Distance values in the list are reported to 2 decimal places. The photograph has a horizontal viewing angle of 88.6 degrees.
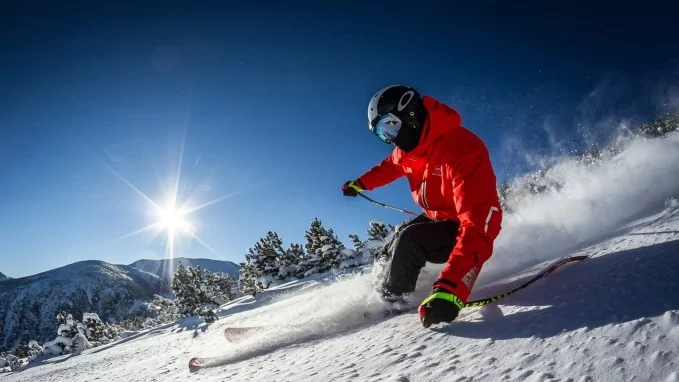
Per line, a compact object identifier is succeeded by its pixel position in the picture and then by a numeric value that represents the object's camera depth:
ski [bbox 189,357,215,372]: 4.06
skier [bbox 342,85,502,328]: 2.66
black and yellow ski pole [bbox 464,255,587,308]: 2.94
